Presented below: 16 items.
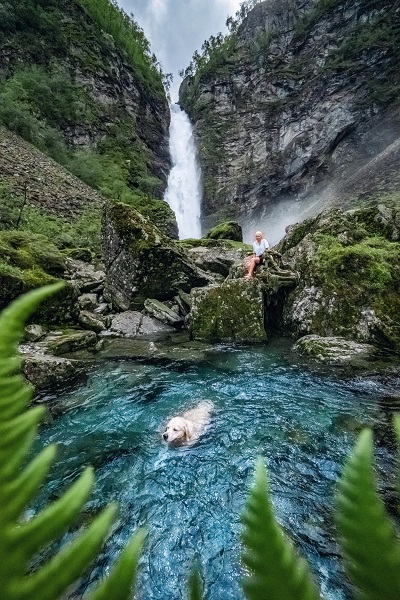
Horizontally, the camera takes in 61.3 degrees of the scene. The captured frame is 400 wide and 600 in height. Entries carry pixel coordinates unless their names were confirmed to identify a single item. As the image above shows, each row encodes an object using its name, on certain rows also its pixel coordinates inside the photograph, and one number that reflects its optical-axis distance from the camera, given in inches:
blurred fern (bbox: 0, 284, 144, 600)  12.4
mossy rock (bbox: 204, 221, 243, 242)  957.8
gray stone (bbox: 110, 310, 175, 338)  416.2
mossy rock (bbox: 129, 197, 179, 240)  1007.9
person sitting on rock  444.2
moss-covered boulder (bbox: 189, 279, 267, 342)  393.4
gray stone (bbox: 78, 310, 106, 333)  394.3
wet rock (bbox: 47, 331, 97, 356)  314.6
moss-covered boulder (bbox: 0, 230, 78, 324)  343.0
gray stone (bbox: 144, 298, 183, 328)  455.2
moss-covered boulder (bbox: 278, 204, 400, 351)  324.5
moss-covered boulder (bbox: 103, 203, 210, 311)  477.7
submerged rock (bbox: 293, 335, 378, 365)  288.2
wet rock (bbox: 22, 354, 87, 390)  259.2
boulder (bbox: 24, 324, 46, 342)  318.0
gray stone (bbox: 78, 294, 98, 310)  463.7
